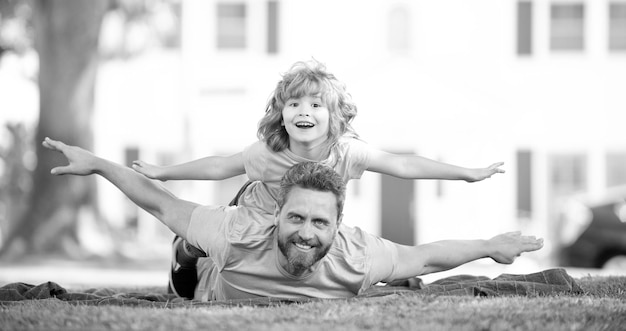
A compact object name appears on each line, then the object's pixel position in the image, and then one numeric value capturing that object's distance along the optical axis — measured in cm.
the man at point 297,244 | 501
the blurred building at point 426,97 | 1906
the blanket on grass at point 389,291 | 511
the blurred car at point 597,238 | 1427
